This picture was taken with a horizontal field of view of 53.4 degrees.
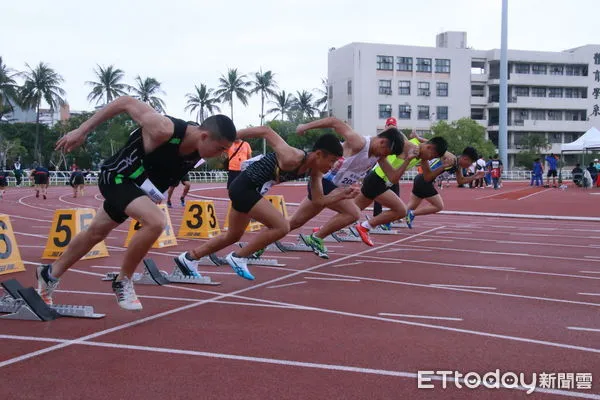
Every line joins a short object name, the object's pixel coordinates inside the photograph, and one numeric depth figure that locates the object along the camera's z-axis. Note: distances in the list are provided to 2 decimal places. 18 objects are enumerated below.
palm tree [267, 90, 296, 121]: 67.31
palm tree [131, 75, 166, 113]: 60.88
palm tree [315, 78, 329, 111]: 66.81
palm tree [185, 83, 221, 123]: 63.88
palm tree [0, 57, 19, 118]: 49.06
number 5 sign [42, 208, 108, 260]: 8.30
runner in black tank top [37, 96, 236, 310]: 4.73
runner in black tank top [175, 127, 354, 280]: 6.31
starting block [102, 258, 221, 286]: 6.50
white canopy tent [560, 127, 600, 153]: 28.59
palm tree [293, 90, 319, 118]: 68.38
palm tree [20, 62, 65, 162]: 52.88
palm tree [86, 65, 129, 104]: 59.25
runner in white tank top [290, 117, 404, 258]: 7.52
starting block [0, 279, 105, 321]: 4.88
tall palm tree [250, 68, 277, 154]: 65.50
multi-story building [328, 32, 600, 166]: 60.88
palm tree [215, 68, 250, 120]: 63.69
